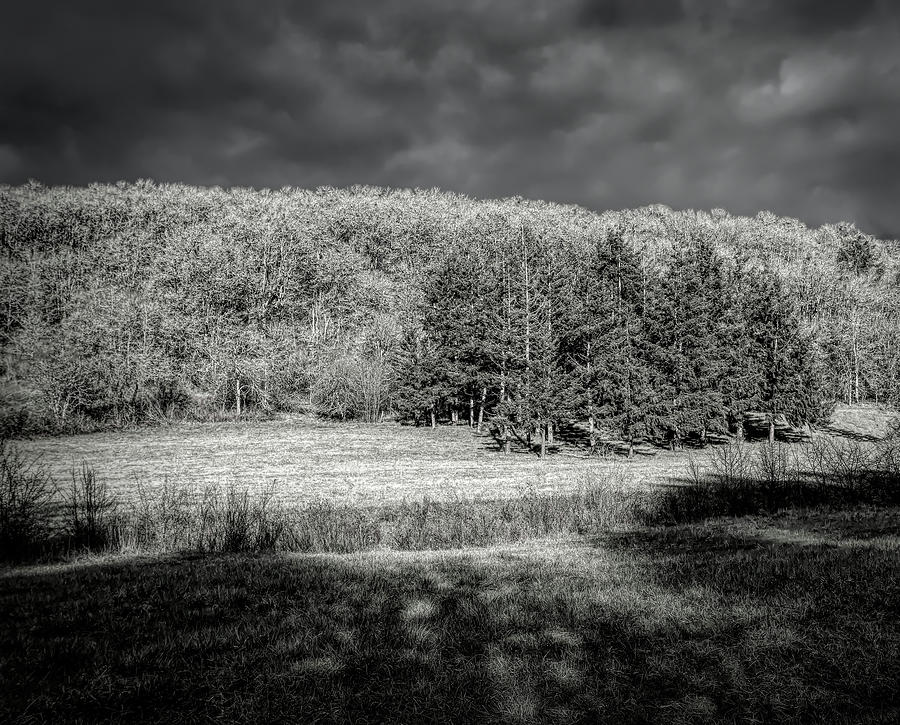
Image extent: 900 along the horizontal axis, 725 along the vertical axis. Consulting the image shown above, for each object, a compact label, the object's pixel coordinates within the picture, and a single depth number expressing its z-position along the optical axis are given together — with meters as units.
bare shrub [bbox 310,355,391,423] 55.68
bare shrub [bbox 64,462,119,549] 13.38
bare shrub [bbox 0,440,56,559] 12.43
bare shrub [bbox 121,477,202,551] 13.44
